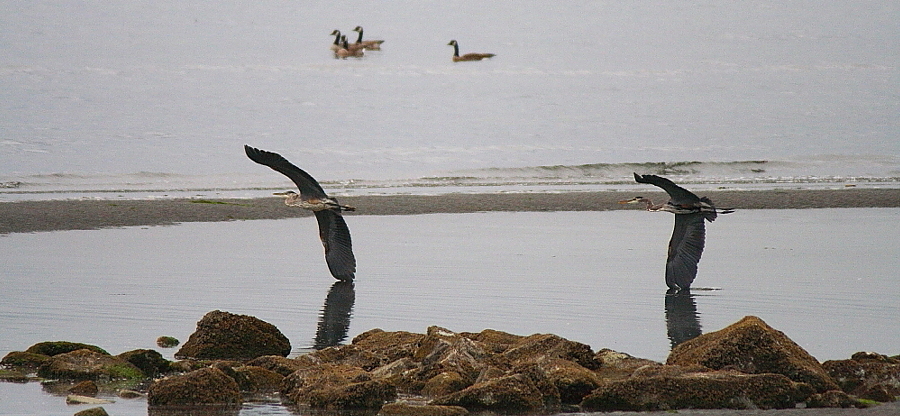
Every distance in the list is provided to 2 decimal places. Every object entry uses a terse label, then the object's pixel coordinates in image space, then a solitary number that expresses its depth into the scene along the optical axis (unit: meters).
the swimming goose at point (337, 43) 117.94
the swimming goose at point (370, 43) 119.52
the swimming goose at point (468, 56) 119.04
